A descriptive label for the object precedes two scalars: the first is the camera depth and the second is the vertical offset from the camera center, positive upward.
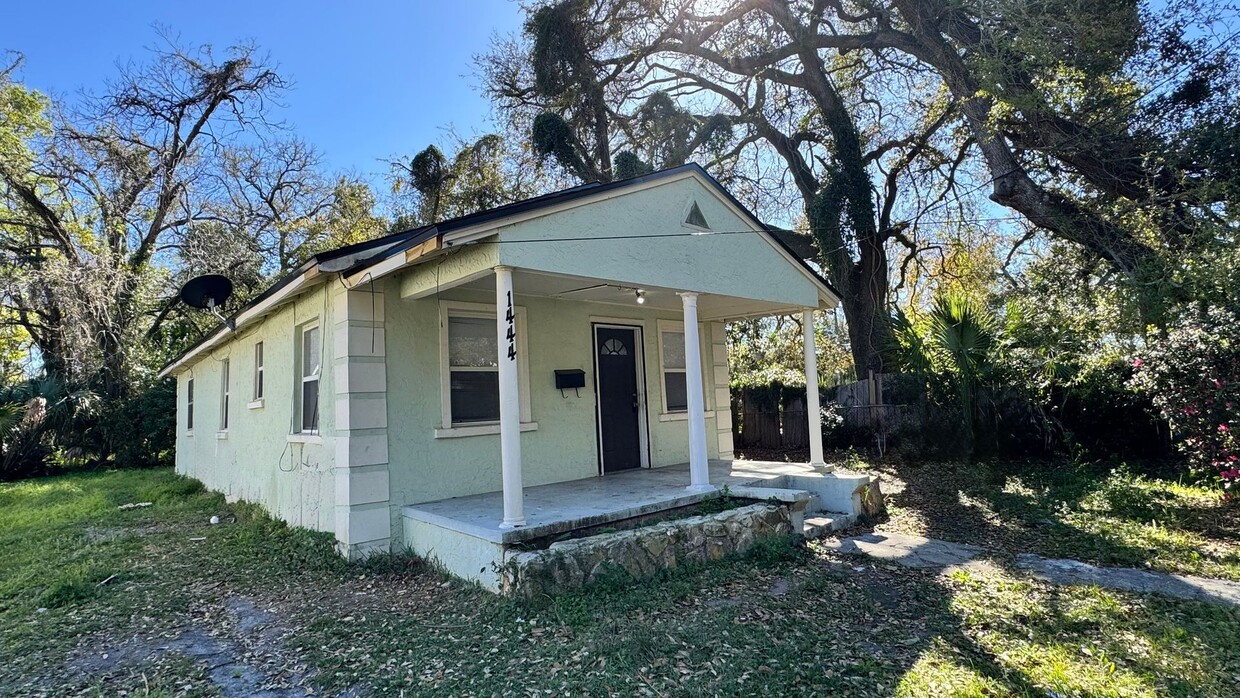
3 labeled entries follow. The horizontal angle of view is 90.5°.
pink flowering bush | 6.49 -0.15
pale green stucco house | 5.44 +0.57
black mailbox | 7.50 +0.22
